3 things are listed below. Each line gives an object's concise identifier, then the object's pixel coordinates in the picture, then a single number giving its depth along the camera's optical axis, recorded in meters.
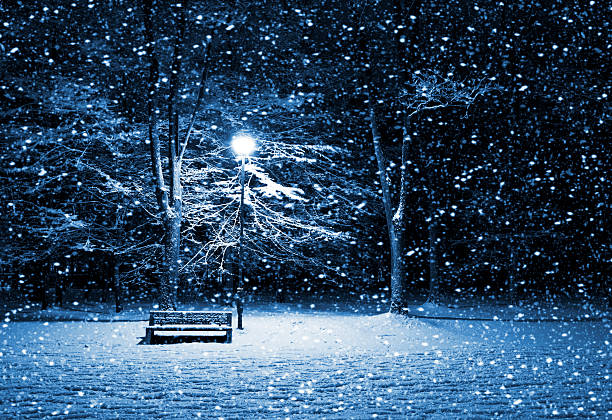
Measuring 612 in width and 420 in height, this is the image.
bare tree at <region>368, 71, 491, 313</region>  16.12
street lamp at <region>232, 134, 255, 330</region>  15.29
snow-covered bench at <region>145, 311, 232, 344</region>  12.53
